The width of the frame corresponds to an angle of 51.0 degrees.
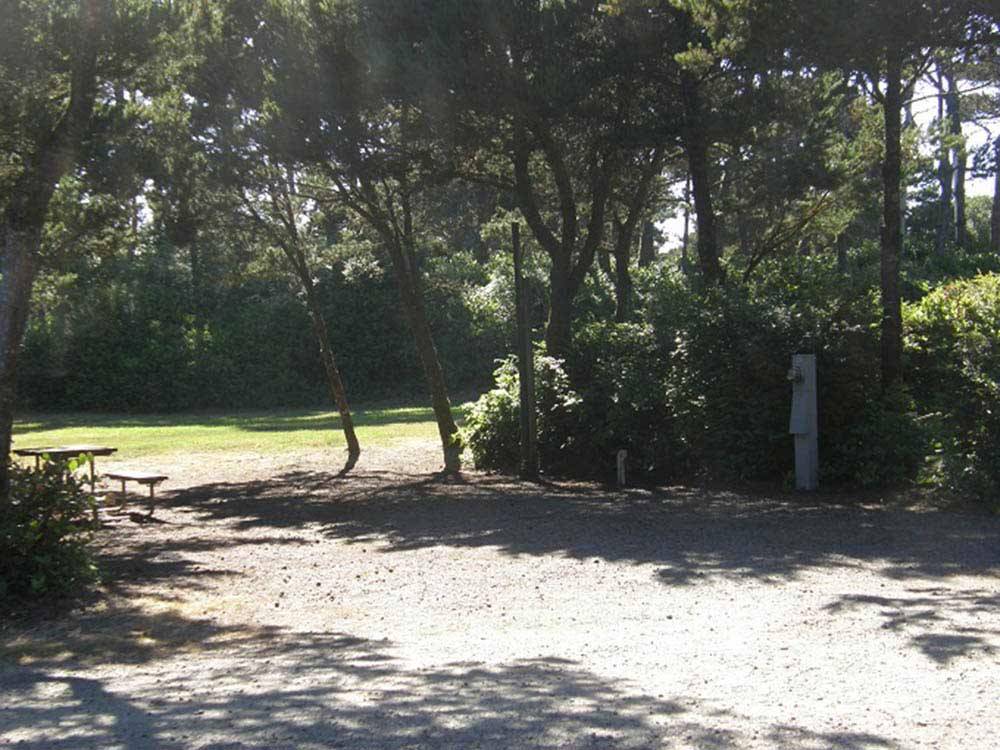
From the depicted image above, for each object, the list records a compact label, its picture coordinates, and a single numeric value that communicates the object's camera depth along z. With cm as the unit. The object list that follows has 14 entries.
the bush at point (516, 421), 1548
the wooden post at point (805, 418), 1212
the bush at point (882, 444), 1190
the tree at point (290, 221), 1649
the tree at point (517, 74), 1380
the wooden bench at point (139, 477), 1268
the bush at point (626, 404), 1400
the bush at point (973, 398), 1055
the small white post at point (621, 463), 1398
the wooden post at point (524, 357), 1495
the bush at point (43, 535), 755
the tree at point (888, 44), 1168
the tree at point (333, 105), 1455
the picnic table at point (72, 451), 1227
